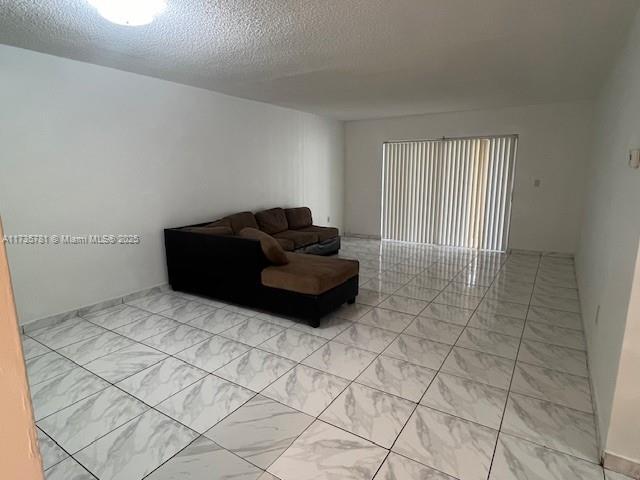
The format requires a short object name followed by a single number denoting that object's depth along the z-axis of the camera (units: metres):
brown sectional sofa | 3.29
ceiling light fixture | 2.12
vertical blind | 6.11
